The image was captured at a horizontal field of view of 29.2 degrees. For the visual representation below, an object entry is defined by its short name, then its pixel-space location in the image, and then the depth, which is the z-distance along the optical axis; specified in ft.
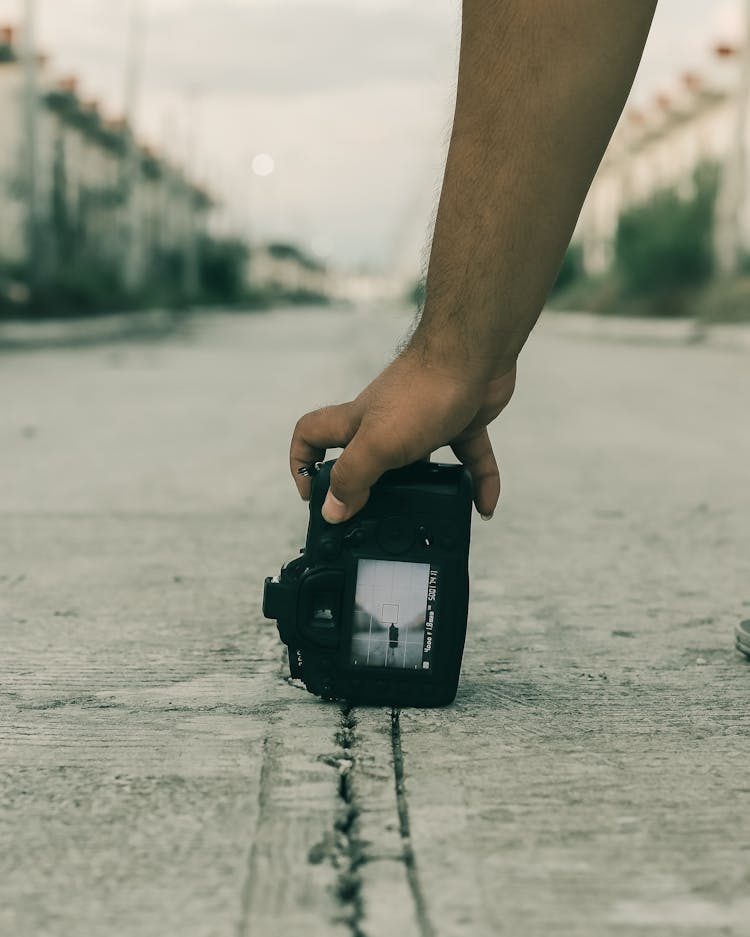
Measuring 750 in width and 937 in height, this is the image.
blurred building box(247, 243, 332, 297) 349.82
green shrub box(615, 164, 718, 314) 89.40
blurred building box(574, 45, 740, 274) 116.98
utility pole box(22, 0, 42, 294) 71.46
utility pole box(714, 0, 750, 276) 76.74
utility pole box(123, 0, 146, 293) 107.04
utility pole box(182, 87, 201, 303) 176.35
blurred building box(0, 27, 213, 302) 92.58
